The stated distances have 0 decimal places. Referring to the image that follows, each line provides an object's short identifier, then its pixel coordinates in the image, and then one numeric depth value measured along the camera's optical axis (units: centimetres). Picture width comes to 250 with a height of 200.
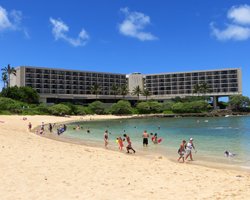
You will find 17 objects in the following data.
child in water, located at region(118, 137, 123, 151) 2190
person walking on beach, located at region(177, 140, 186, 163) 1714
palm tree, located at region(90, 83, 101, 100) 12073
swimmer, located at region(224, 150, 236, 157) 1922
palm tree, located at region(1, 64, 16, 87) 9914
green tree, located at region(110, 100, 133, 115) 10453
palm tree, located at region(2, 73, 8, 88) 10134
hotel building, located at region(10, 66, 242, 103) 11579
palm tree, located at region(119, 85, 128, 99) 12384
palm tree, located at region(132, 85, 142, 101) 12714
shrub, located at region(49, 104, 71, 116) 8597
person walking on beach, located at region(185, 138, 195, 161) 1738
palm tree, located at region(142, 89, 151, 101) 12713
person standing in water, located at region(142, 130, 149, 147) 2439
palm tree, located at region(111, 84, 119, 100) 12420
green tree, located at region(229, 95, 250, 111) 11634
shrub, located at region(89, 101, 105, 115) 10216
